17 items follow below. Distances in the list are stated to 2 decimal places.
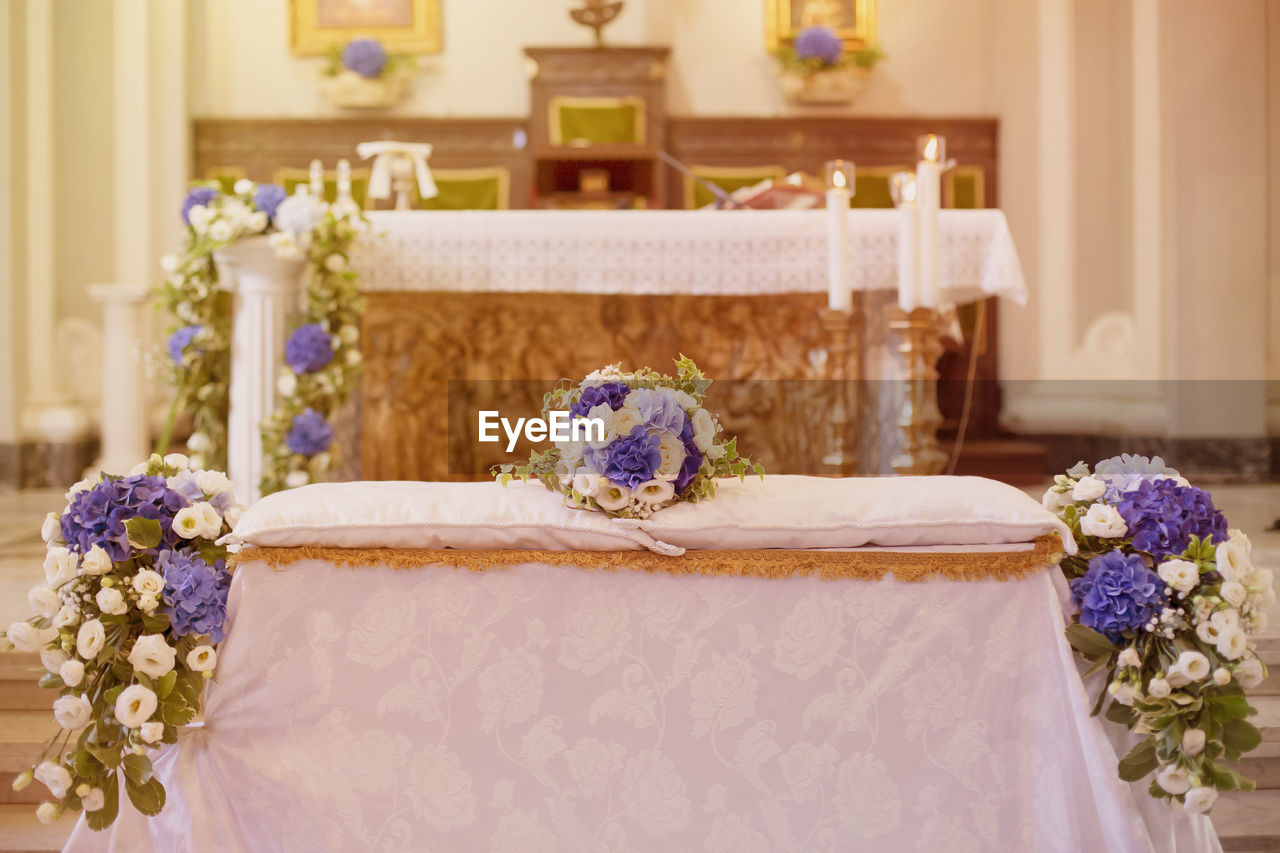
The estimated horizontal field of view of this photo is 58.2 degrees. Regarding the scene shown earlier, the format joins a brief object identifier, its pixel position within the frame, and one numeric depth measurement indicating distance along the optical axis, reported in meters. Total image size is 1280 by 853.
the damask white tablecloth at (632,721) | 1.86
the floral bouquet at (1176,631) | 1.78
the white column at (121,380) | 5.39
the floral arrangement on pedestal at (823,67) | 6.49
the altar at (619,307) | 3.92
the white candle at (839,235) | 3.66
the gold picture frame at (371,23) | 6.84
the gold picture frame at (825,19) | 6.77
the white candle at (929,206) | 3.64
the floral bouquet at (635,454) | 1.85
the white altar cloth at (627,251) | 3.91
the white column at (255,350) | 3.73
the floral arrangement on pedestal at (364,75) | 6.58
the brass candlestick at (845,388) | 3.93
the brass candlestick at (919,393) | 3.82
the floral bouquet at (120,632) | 1.75
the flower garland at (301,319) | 3.65
